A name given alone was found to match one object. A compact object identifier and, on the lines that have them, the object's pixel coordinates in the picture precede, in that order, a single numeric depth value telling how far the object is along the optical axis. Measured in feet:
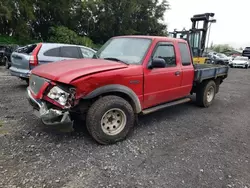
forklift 35.04
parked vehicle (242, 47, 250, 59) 106.47
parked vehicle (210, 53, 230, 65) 77.13
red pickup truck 9.96
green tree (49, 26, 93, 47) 64.80
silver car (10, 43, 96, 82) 21.02
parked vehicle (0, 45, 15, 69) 40.95
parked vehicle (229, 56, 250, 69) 77.36
